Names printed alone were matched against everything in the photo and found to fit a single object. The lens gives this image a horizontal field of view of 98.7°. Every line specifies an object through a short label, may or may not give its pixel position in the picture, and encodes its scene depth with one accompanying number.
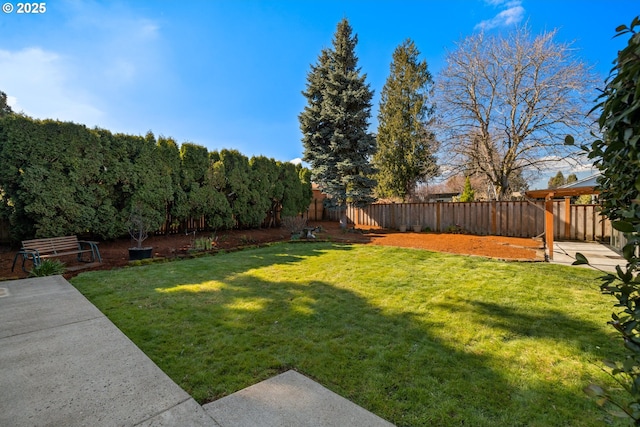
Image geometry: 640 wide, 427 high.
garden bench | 5.71
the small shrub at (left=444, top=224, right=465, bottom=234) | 11.59
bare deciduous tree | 12.77
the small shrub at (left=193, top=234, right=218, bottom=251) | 8.05
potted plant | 6.83
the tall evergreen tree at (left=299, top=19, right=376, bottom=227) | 12.67
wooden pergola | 5.92
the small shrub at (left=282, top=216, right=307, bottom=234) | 11.30
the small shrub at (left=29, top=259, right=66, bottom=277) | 5.30
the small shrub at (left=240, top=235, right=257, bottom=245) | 9.63
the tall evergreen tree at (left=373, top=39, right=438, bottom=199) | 17.91
